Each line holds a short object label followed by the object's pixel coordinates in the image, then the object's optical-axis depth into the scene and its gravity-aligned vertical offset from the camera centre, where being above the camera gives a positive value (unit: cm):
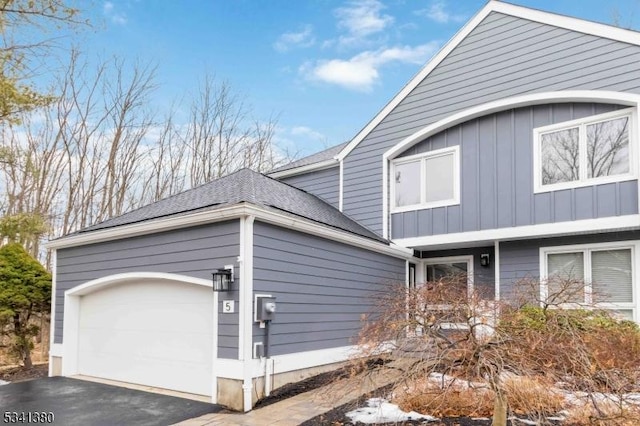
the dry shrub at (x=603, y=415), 430 -152
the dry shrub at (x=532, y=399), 498 -160
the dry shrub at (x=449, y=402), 560 -174
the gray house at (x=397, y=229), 720 +55
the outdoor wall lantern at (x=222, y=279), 672 -30
